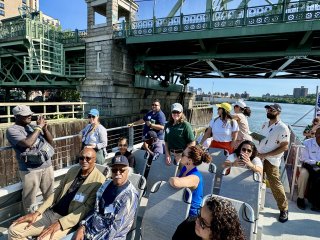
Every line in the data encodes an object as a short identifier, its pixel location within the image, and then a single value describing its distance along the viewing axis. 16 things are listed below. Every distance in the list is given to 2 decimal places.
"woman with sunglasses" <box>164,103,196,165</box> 4.01
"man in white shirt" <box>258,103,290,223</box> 3.60
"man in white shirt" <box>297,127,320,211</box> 4.08
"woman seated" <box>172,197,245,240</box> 1.41
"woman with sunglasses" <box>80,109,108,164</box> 4.60
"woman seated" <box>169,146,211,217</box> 2.52
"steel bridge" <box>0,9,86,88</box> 18.52
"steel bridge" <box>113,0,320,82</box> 11.56
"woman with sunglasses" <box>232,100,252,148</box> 4.88
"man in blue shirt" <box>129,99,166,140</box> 5.03
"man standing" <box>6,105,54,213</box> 3.17
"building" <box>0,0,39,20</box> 71.59
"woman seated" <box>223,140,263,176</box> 3.10
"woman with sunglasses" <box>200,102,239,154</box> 4.54
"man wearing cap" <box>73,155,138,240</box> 2.44
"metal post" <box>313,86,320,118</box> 8.26
